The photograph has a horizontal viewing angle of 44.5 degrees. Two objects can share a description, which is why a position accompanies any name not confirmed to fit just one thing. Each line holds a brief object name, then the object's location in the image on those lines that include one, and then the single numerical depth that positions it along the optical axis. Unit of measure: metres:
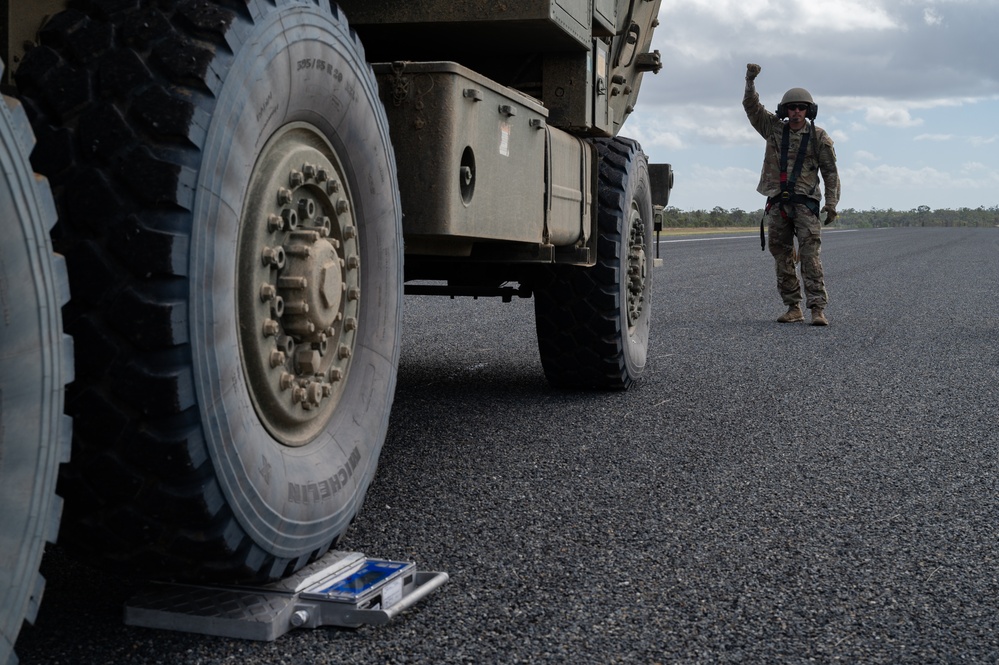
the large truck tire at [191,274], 2.15
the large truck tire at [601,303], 5.73
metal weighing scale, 2.51
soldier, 10.18
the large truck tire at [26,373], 1.79
